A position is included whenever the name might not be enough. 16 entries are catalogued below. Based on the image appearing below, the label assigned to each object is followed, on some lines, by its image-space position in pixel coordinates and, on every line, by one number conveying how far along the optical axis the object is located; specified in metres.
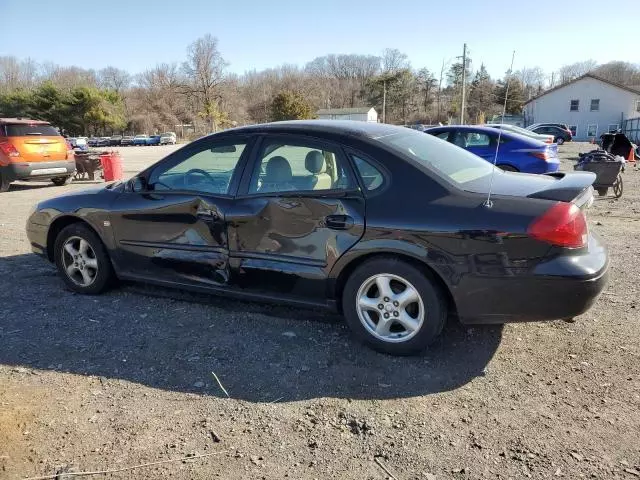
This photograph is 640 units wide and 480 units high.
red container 14.49
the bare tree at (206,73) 70.62
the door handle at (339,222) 3.37
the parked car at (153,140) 60.84
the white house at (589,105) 51.28
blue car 10.38
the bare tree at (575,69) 103.39
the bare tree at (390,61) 105.93
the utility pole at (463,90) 41.01
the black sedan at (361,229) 2.99
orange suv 12.05
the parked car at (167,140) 60.12
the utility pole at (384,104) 79.24
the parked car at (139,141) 61.31
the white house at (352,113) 69.53
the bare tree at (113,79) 103.62
